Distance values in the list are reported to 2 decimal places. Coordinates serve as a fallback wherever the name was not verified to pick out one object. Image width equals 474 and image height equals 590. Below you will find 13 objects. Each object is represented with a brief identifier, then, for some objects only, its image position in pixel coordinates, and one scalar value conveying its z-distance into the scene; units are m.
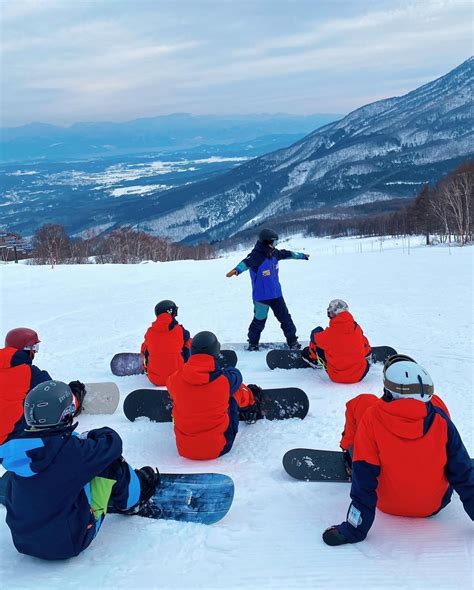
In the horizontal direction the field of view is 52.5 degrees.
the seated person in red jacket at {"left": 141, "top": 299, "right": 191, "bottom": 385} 5.95
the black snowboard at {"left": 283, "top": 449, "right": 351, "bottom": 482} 3.68
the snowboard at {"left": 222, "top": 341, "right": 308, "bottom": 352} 7.71
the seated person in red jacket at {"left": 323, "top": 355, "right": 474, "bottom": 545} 2.78
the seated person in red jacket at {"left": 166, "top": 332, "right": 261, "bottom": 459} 3.95
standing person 7.17
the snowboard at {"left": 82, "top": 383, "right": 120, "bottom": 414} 5.45
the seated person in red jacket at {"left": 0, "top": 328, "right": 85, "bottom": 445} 4.13
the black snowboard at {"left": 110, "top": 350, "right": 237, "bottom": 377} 6.91
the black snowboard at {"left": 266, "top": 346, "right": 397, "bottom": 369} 6.51
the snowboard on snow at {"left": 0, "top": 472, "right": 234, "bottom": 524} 3.20
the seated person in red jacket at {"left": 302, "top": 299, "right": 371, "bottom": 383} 5.66
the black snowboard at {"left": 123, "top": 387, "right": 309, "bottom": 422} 4.96
